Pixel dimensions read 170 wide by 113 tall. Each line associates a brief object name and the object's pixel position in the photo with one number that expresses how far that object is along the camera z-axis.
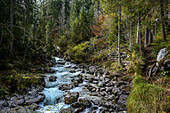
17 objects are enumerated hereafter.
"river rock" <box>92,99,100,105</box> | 5.76
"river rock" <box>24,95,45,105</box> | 5.60
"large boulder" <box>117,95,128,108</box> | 5.20
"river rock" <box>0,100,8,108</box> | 5.03
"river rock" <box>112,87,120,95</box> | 6.65
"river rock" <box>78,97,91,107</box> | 5.61
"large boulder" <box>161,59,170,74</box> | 5.63
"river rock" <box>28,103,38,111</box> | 5.20
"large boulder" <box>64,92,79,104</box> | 5.97
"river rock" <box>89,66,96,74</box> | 12.34
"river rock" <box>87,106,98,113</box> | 5.18
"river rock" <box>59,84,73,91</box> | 7.82
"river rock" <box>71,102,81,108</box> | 5.50
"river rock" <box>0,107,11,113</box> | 4.67
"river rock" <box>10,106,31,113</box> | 4.80
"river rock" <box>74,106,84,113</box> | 5.09
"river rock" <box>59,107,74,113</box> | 5.16
